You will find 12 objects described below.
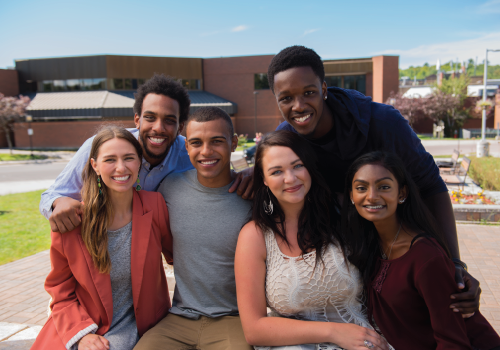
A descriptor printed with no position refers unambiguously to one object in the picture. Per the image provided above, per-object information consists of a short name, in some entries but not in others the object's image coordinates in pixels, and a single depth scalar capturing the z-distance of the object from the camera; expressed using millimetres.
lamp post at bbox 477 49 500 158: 18266
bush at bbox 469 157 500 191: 10953
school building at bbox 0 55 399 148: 33938
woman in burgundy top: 1961
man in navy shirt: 2543
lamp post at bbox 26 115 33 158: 27603
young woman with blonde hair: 2358
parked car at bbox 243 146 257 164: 20722
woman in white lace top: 2174
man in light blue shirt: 2439
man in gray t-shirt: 2607
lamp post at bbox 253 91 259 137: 39062
